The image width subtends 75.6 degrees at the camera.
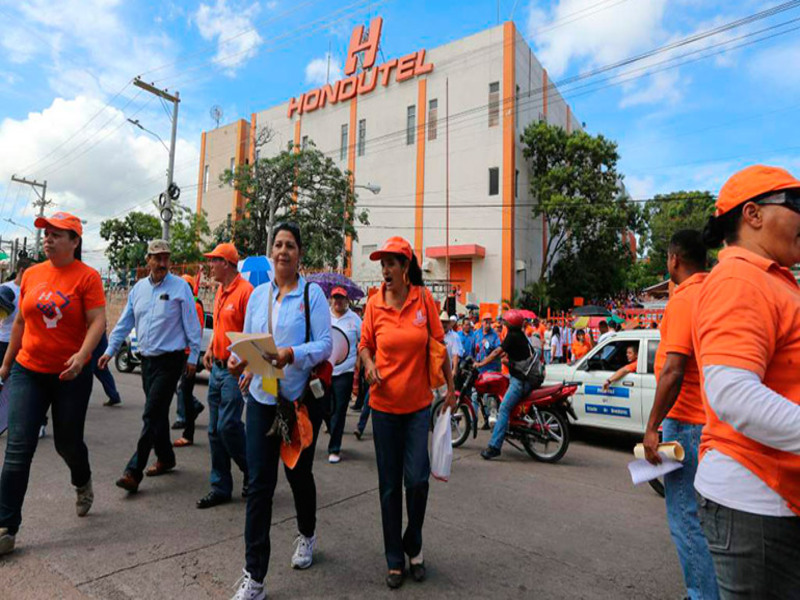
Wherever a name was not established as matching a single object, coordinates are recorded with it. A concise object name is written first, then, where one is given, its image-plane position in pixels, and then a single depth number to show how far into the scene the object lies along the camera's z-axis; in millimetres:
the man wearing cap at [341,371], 5941
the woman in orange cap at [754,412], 1349
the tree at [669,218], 38000
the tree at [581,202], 25922
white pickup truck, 6738
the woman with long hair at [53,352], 3311
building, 26812
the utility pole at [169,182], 19906
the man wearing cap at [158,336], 4496
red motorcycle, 6332
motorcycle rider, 6352
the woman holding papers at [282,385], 2770
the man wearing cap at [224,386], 4238
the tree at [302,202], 24922
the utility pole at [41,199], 40219
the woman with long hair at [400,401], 3088
